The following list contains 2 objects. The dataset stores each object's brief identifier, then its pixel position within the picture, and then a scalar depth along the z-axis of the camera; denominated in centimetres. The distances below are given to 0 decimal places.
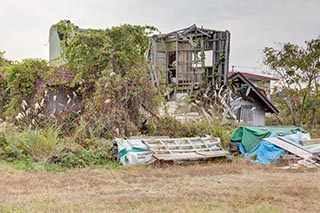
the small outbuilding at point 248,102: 2095
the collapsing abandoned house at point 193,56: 2005
